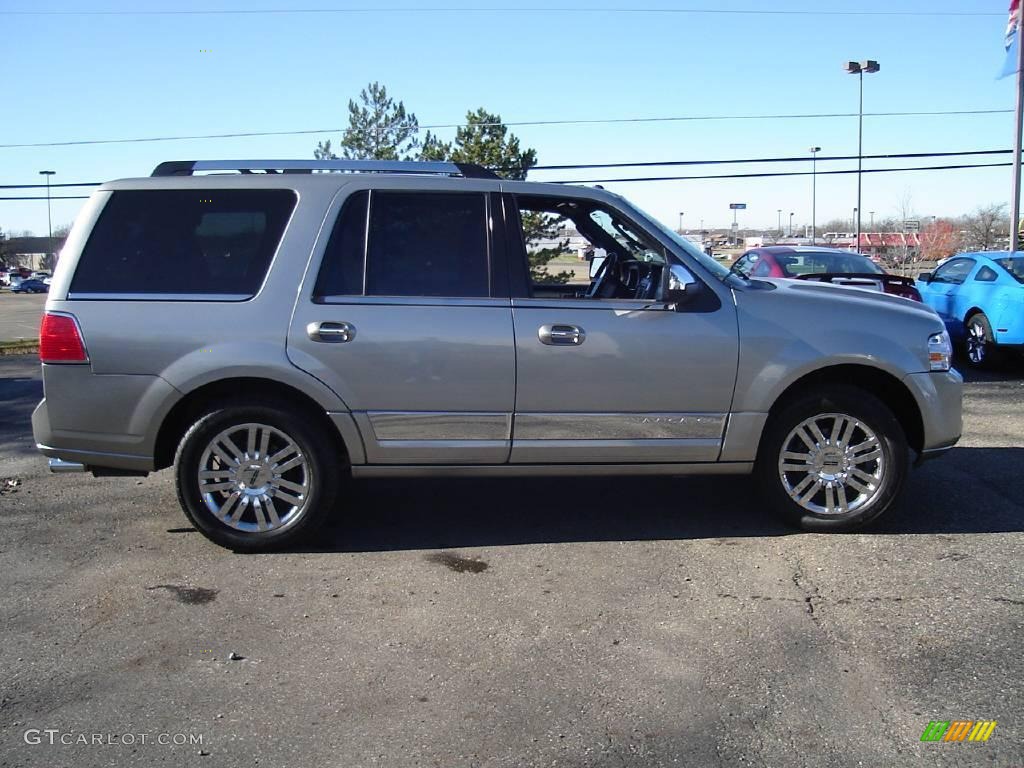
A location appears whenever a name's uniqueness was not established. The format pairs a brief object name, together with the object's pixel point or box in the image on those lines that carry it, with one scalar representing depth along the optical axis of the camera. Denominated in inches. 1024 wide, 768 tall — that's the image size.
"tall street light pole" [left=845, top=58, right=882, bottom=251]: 1290.6
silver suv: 186.5
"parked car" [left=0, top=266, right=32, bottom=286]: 2939.5
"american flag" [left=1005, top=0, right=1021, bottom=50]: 707.4
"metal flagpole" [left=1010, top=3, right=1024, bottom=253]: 729.6
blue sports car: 423.2
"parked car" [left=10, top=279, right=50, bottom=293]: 2698.6
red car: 432.8
